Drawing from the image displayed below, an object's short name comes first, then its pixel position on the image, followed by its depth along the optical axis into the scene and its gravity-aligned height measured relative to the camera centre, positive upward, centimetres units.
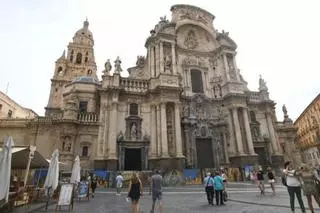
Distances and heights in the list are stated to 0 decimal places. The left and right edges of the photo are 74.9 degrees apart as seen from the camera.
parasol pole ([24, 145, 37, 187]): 931 +117
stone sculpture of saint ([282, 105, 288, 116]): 3119 +879
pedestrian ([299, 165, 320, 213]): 598 -30
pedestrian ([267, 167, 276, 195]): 1153 -26
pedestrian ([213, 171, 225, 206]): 889 -54
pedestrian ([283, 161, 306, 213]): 619 -36
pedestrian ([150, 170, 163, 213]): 741 -37
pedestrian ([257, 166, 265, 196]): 1127 -39
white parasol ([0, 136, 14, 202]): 589 +34
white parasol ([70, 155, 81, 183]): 1246 +25
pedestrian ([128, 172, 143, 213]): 654 -49
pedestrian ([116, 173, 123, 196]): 1409 -38
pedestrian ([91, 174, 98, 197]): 1363 -50
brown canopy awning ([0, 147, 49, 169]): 933 +101
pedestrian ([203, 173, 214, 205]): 915 -64
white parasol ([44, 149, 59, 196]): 933 +18
